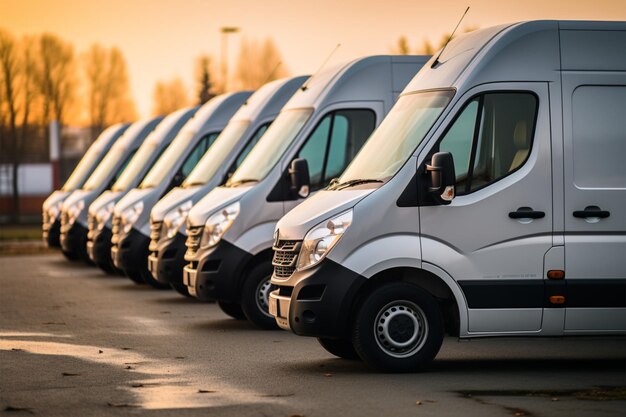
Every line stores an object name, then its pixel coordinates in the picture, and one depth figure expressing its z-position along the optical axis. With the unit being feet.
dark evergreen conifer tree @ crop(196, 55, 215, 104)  283.10
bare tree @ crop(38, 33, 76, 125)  271.69
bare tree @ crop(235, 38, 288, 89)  287.26
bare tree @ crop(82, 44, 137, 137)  307.58
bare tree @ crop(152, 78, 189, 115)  314.76
